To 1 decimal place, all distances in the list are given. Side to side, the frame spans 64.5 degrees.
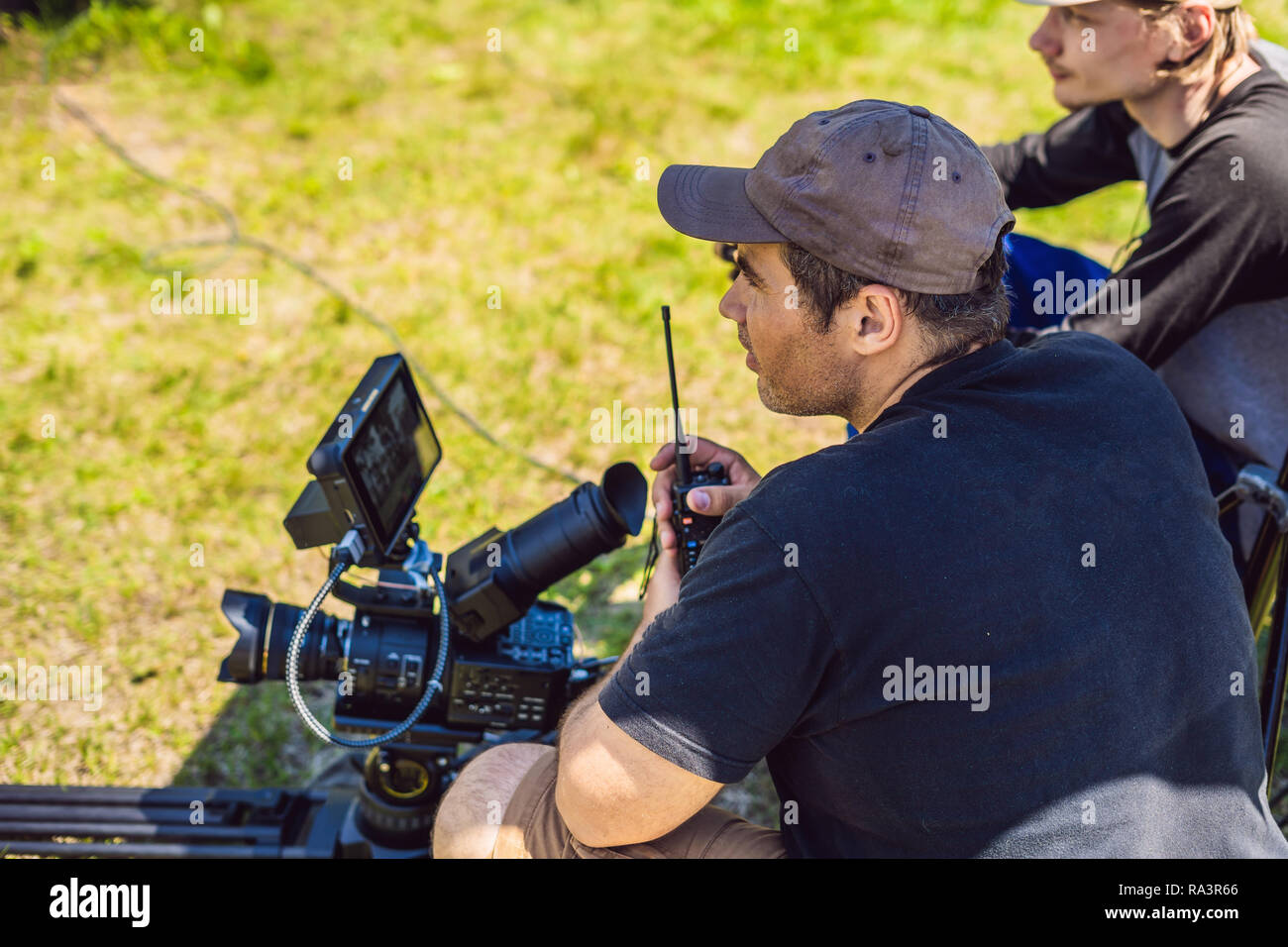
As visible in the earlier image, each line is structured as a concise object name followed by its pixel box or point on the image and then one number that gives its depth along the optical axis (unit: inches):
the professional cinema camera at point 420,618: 81.7
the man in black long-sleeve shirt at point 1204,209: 98.3
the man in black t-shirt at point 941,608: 56.3
